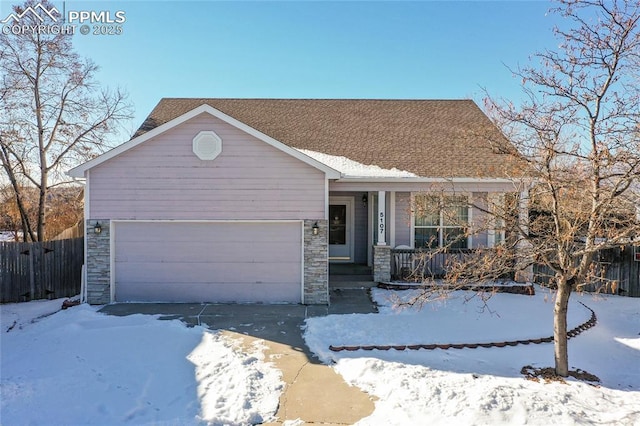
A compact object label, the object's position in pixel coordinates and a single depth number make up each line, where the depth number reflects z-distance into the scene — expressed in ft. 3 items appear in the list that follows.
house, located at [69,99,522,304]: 28.45
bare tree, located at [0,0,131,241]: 40.06
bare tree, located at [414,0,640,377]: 15.39
